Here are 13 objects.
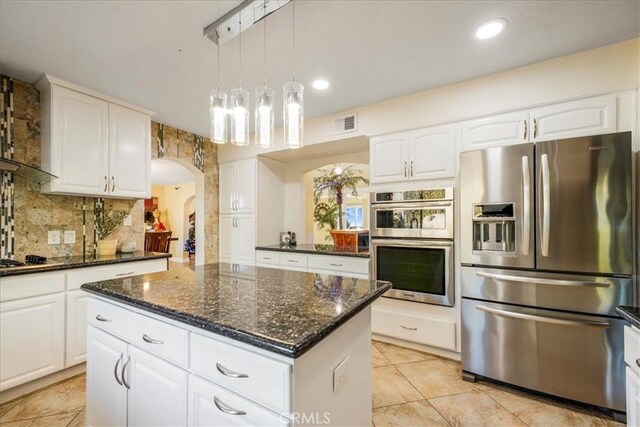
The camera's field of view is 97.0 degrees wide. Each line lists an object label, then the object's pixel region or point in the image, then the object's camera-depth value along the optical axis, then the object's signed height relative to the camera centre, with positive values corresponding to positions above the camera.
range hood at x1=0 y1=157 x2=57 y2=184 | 2.11 +0.39
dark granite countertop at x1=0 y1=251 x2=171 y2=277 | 1.97 -0.36
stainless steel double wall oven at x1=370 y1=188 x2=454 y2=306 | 2.51 -0.24
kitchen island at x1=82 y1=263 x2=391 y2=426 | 0.88 -0.50
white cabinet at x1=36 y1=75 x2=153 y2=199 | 2.40 +0.72
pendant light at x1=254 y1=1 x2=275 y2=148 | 1.58 +0.59
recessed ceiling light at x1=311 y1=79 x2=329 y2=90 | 2.46 +1.19
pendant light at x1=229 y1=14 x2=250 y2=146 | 1.61 +0.60
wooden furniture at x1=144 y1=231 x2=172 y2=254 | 7.00 -0.53
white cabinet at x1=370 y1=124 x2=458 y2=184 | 2.54 +0.60
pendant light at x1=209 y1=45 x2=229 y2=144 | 1.63 +0.61
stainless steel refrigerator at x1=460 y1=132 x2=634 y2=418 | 1.77 -0.32
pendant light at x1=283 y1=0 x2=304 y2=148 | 1.54 +0.58
